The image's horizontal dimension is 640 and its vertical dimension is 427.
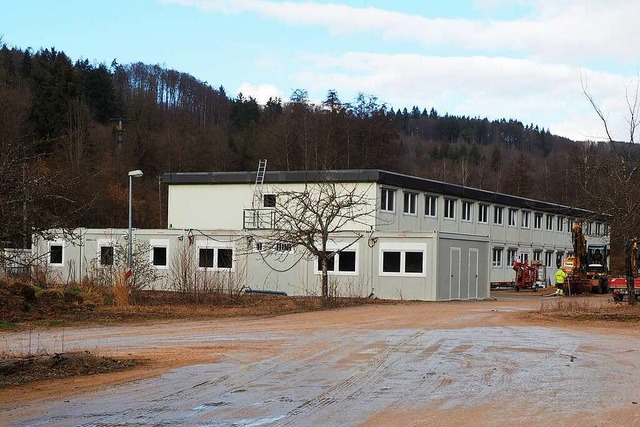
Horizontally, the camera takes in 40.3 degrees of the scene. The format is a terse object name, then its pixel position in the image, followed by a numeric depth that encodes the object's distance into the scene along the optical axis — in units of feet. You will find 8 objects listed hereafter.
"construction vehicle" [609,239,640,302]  118.62
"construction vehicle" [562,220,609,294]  156.25
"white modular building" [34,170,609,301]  126.82
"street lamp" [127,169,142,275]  114.34
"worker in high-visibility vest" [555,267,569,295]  155.02
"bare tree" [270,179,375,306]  102.63
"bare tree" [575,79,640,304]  94.02
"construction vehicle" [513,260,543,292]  176.24
